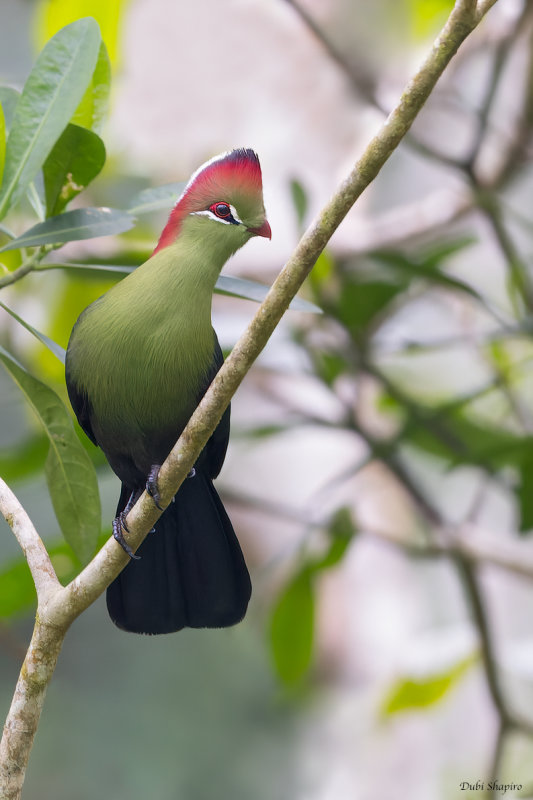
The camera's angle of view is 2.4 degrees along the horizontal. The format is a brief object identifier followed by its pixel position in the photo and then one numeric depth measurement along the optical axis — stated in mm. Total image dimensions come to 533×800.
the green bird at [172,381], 8022
